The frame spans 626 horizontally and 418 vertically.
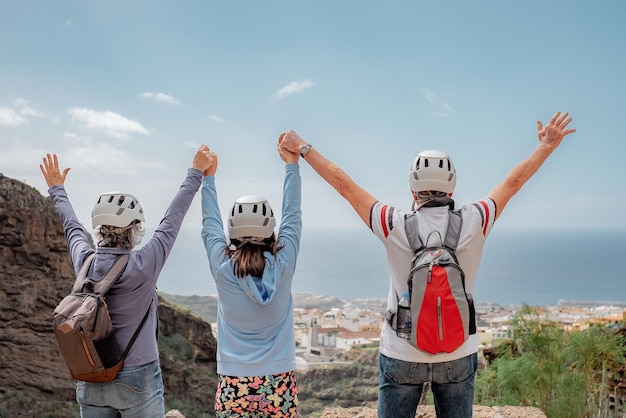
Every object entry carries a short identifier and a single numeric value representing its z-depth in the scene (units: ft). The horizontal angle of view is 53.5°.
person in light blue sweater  8.24
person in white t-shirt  8.18
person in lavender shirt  8.59
